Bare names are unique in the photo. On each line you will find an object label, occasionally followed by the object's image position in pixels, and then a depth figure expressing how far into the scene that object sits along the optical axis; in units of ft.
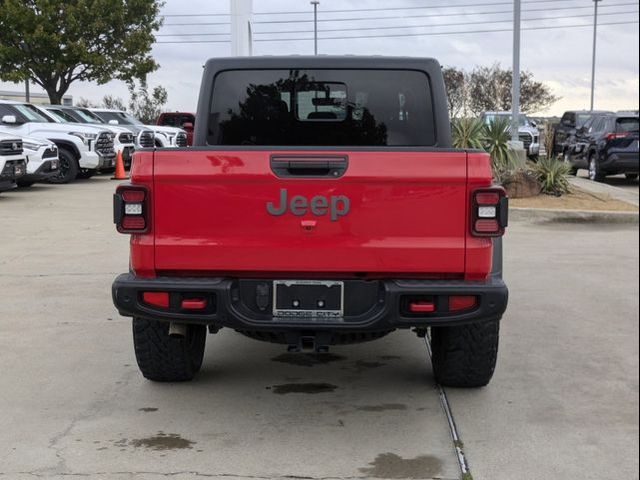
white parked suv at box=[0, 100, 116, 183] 58.34
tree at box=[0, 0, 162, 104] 92.68
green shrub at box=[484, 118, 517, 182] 48.65
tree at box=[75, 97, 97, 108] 163.60
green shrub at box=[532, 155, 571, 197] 46.91
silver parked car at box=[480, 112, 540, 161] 78.42
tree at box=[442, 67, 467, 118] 132.78
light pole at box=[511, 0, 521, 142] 49.78
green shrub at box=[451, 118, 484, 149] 47.96
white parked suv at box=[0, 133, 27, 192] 45.06
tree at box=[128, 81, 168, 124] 152.05
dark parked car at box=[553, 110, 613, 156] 67.92
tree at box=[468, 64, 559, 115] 145.18
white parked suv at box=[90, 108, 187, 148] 72.08
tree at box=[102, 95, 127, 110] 162.56
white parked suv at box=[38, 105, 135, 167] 64.75
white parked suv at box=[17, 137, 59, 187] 50.67
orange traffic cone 63.62
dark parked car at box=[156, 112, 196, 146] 95.09
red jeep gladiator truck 12.14
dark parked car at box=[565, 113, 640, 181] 50.34
